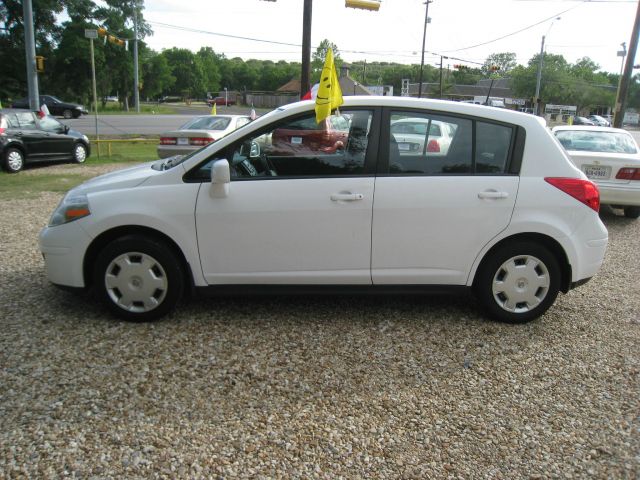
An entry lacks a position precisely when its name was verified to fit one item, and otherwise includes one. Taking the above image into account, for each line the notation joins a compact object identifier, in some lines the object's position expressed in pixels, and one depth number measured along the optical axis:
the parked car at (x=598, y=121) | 57.85
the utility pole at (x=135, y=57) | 51.50
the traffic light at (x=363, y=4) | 9.82
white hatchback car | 3.86
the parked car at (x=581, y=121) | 55.22
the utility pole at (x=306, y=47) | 12.18
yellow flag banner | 3.88
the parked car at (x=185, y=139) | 12.56
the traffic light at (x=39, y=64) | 17.25
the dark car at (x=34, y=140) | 12.19
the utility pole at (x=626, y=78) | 16.86
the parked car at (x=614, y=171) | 7.99
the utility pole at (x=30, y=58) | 16.25
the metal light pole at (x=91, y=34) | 14.03
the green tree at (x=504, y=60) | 103.30
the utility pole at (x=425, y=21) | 51.96
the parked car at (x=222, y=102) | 77.72
